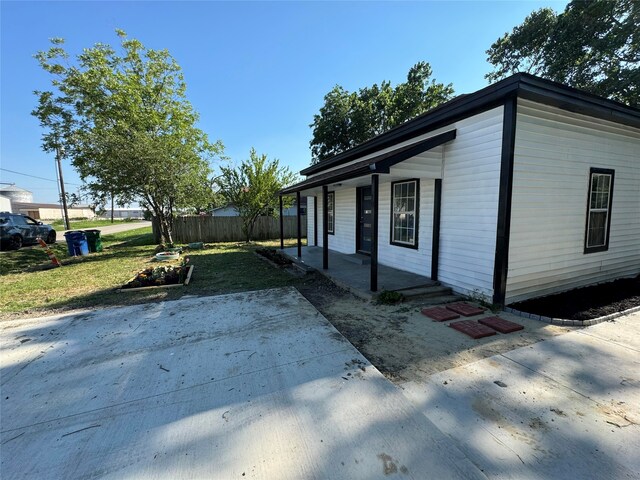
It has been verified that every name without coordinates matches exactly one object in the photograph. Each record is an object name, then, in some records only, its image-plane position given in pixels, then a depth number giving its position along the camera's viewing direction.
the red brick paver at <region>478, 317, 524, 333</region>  3.73
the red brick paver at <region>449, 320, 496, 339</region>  3.60
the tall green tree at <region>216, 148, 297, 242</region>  13.81
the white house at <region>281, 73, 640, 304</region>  4.41
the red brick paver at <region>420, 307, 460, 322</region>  4.16
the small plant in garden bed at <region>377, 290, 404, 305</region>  4.91
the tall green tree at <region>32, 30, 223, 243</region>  10.56
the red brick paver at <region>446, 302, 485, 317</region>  4.32
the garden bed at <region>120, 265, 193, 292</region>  6.25
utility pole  19.34
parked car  11.62
